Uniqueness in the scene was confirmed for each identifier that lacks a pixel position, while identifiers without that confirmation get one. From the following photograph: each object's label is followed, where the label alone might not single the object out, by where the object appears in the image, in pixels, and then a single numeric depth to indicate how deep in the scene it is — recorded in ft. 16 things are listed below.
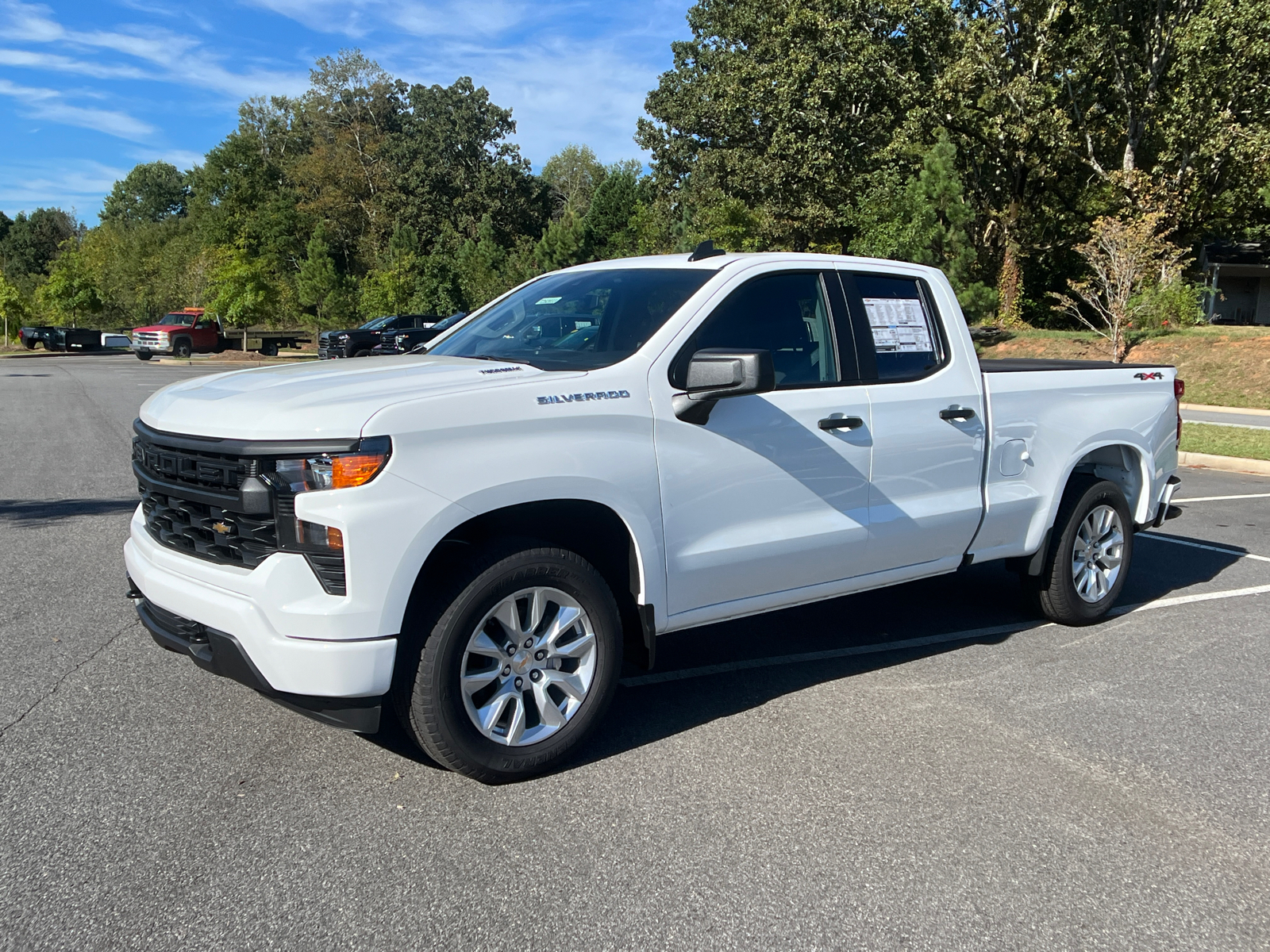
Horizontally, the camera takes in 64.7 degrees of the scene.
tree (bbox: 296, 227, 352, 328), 147.13
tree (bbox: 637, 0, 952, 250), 98.99
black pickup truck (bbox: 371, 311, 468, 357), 103.13
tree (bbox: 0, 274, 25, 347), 157.17
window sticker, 16.07
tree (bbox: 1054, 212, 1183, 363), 73.05
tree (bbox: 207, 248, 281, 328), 139.64
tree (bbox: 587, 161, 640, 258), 193.67
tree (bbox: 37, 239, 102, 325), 165.68
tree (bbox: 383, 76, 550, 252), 232.32
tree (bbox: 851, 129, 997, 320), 90.22
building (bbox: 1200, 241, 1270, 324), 122.21
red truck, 128.67
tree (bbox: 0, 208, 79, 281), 324.39
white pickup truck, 10.91
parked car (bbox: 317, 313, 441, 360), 108.47
